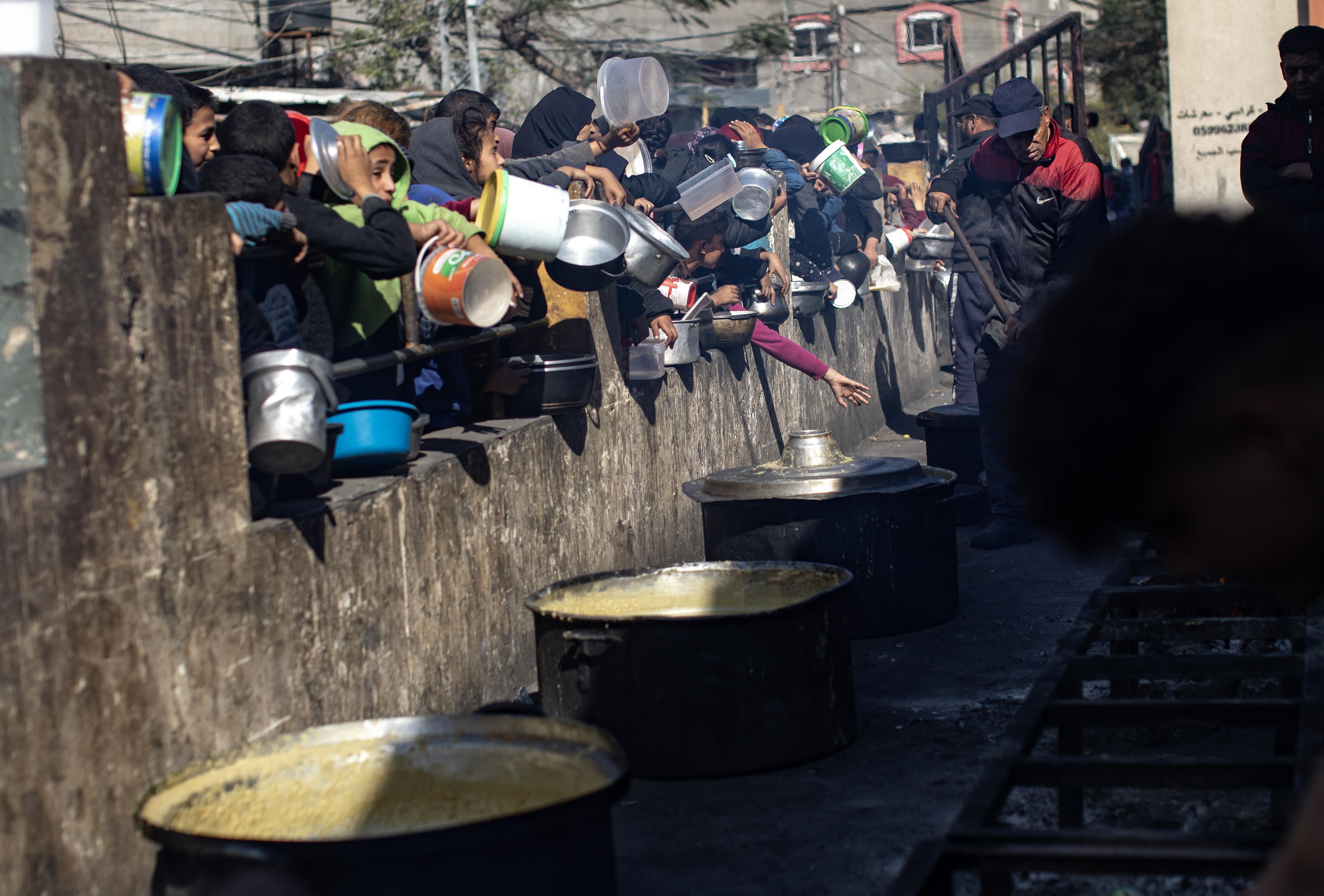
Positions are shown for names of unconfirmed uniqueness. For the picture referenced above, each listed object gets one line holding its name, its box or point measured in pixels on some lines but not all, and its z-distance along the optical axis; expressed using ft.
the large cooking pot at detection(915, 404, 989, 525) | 28.63
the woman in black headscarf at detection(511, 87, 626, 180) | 25.99
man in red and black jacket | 24.18
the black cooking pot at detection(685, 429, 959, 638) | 19.89
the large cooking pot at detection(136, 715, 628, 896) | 8.27
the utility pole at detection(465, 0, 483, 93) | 65.51
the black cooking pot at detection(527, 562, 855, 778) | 13.93
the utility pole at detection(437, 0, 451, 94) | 66.18
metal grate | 7.34
